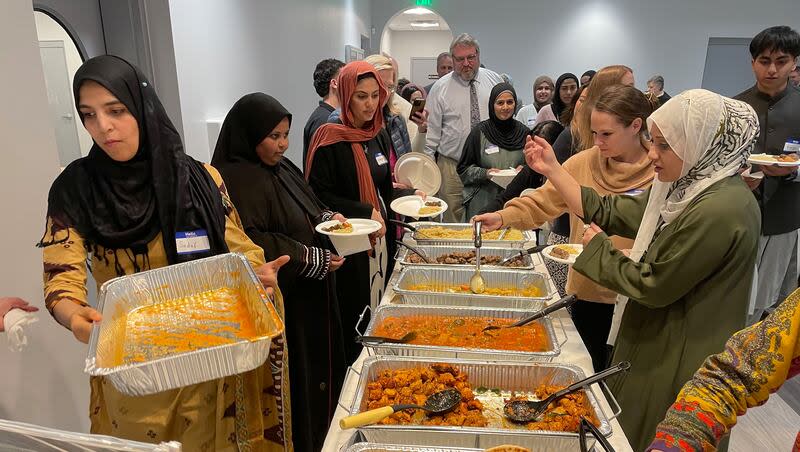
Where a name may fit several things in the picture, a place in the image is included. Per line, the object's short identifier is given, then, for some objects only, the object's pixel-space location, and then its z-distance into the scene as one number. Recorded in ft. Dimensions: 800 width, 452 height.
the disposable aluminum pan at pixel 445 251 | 6.93
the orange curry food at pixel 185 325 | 3.13
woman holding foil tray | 3.58
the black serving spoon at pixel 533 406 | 3.63
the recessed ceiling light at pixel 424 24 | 33.12
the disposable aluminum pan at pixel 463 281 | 5.55
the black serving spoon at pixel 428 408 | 3.27
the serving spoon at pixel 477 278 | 6.04
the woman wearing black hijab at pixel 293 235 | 5.49
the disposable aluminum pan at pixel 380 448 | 3.29
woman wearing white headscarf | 3.67
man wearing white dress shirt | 11.87
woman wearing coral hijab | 7.30
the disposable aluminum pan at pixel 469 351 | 4.32
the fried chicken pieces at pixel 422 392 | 3.69
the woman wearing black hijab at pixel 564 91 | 13.00
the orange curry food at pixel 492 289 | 6.00
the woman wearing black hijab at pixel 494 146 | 10.21
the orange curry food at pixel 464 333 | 4.81
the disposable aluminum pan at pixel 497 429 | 3.30
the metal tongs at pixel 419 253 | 6.82
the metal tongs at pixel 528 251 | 6.52
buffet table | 3.44
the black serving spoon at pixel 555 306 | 4.68
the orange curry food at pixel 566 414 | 3.53
